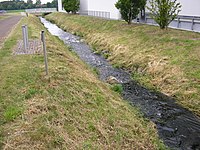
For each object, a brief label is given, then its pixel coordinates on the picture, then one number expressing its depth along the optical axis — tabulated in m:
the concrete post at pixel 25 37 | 11.95
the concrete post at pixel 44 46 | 7.75
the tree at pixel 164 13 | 17.25
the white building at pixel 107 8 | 19.59
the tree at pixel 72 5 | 48.28
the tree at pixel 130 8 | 23.14
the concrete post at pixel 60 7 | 65.04
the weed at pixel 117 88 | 10.48
